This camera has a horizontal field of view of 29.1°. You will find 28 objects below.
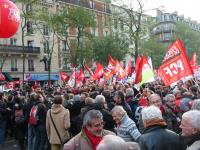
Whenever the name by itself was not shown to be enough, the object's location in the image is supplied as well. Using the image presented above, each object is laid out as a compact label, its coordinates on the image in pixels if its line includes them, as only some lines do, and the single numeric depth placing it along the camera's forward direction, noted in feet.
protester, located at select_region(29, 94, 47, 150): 29.14
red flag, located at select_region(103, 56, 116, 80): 66.49
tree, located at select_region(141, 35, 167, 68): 175.83
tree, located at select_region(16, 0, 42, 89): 106.40
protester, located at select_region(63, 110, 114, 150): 14.02
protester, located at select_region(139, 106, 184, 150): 13.40
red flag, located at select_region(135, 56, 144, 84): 40.34
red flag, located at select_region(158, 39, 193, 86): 26.93
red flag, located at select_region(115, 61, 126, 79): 64.01
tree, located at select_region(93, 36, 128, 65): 151.43
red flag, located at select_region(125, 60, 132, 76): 69.97
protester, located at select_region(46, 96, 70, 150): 25.72
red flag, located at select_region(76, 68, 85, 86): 65.55
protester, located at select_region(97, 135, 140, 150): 8.59
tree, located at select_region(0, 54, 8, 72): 140.67
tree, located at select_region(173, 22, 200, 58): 230.89
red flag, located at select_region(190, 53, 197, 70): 61.98
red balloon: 26.22
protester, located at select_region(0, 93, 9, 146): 36.22
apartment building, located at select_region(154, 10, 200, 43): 324.39
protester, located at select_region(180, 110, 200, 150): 12.82
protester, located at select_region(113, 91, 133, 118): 24.88
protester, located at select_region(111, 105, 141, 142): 17.94
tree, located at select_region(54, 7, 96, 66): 129.18
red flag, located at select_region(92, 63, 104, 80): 70.64
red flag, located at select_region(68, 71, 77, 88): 62.07
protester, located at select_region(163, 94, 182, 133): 21.37
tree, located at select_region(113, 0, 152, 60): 121.49
